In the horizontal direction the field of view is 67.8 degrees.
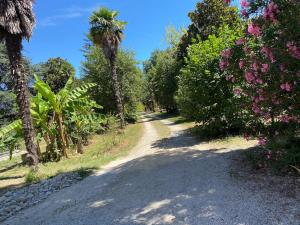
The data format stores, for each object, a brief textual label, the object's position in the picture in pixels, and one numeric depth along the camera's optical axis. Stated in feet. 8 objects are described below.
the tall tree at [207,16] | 62.79
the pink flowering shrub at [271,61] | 13.14
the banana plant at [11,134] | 32.98
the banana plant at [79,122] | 40.15
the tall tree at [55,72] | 106.54
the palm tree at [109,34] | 59.60
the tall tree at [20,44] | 26.93
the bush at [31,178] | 25.92
